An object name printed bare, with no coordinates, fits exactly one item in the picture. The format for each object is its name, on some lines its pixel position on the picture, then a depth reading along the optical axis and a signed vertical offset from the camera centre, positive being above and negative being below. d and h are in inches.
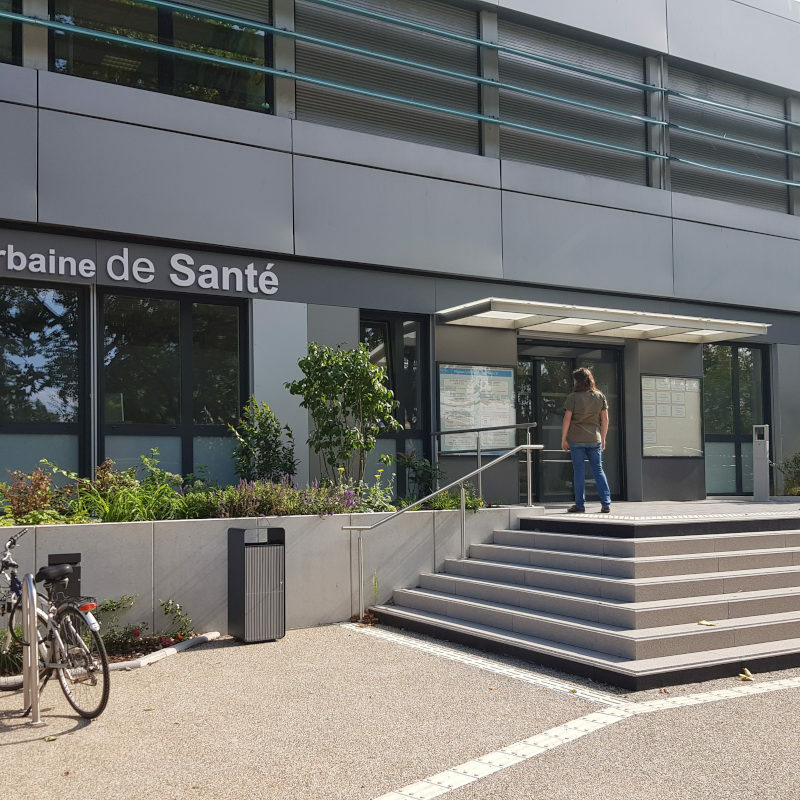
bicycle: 243.0 -57.3
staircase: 289.1 -62.8
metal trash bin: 348.2 -59.9
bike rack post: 244.1 -58.4
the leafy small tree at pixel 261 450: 456.8 -9.2
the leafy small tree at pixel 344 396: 443.2 +16.1
